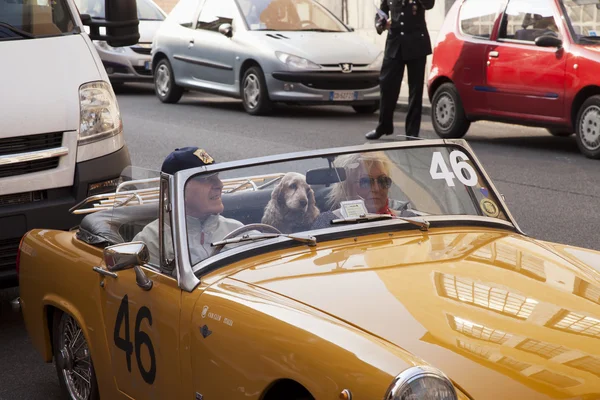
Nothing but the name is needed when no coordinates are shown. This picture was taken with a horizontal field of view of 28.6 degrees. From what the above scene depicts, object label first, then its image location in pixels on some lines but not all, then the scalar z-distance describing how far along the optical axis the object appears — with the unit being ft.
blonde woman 15.20
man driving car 14.47
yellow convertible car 11.02
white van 22.09
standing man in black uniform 45.52
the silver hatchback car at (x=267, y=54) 56.08
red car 41.45
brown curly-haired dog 14.89
